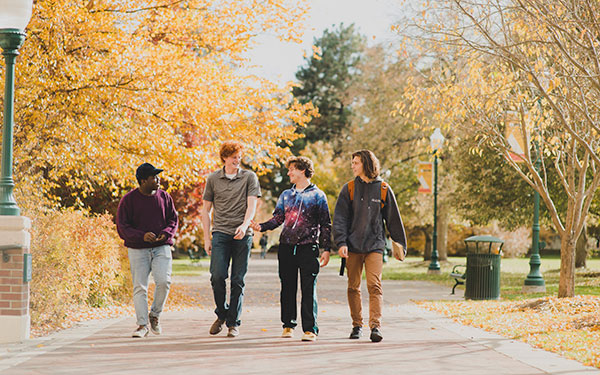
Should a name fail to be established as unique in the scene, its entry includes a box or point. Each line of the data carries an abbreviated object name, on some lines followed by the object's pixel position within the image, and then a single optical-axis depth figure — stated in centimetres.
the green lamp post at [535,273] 1814
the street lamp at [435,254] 2702
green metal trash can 1545
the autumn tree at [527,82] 1070
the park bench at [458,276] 1697
